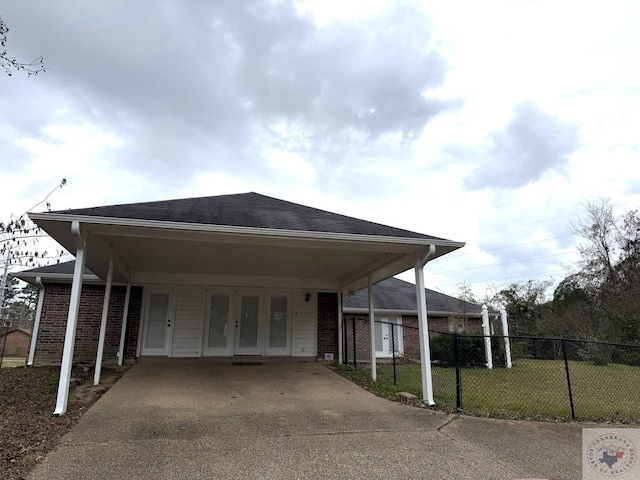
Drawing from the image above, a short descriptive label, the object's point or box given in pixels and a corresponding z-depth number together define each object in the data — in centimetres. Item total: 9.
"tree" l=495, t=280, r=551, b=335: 1978
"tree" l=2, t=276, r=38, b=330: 2193
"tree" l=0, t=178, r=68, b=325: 902
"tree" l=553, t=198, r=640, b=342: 1526
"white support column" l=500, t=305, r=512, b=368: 1218
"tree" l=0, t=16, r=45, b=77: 331
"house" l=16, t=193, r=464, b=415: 522
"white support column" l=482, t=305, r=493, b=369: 1209
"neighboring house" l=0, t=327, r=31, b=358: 1918
